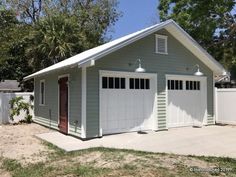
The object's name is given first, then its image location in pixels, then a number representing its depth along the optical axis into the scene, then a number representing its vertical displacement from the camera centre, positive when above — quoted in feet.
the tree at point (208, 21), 42.26 +15.35
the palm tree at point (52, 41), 46.03 +11.61
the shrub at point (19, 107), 34.81 -3.04
